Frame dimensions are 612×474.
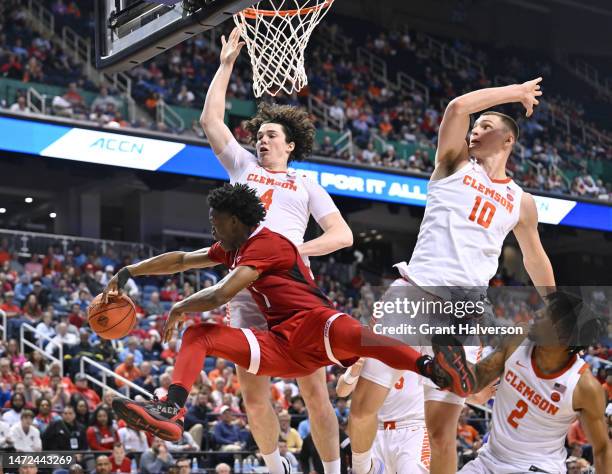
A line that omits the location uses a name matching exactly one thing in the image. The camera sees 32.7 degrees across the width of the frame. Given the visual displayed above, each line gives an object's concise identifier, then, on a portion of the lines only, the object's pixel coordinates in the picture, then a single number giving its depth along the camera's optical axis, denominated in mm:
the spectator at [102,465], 10453
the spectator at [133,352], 14781
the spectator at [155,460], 11125
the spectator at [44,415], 11477
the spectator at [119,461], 10945
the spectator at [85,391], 12555
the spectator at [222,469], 11000
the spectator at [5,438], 10742
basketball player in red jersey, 5383
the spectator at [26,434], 10914
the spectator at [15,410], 11250
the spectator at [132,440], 11836
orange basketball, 6160
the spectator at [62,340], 14156
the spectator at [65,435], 11203
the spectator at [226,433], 12516
